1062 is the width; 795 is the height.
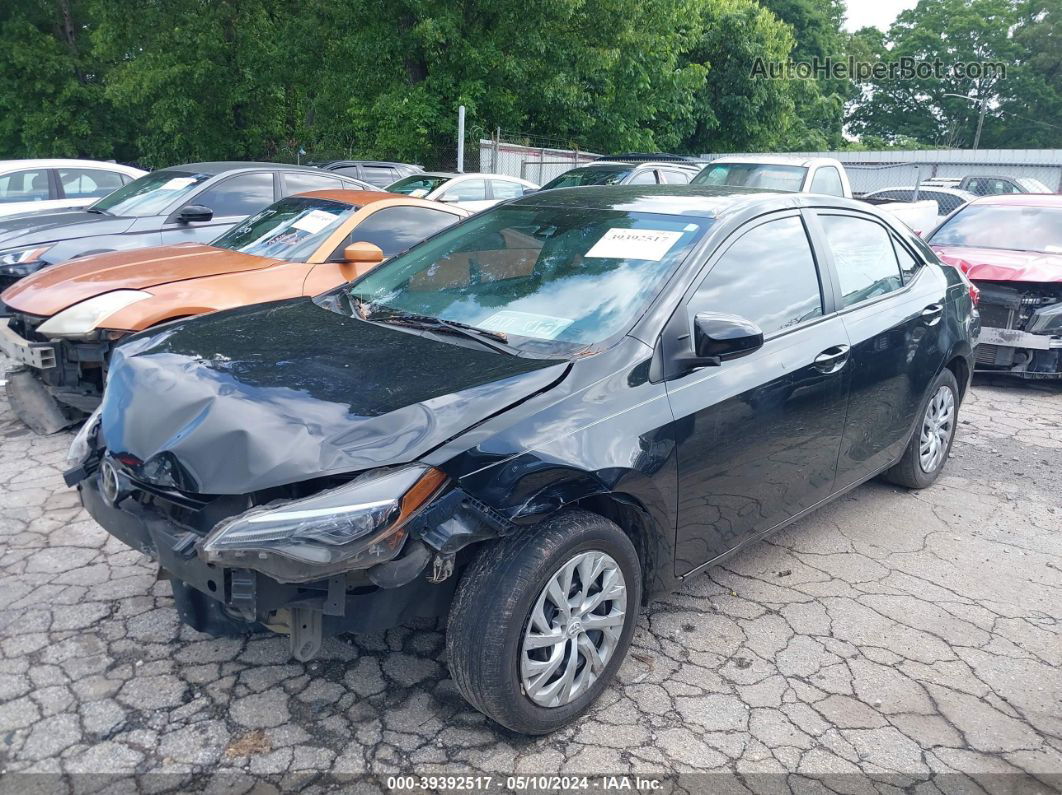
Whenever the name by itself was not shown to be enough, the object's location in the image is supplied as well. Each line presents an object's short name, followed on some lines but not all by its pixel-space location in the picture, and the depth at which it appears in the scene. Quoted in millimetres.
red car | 7043
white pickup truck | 11117
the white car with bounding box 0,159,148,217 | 10453
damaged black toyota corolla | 2443
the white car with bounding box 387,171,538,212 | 11055
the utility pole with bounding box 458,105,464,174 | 15477
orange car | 5039
